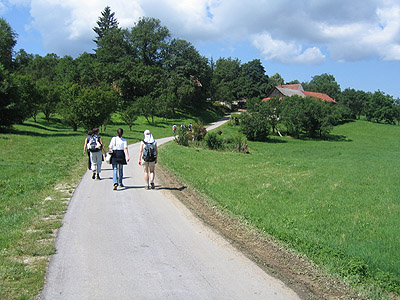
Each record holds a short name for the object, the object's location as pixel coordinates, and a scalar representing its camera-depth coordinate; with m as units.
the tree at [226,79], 87.38
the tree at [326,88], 129.55
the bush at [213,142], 30.62
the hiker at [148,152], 10.73
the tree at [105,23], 86.50
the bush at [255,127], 47.28
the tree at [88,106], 32.53
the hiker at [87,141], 12.77
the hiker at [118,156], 10.92
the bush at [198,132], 32.16
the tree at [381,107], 82.62
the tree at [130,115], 45.51
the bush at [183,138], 30.78
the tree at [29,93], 37.66
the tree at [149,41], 71.12
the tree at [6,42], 68.56
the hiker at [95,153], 12.39
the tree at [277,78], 142.15
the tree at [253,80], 102.38
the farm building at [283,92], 89.25
